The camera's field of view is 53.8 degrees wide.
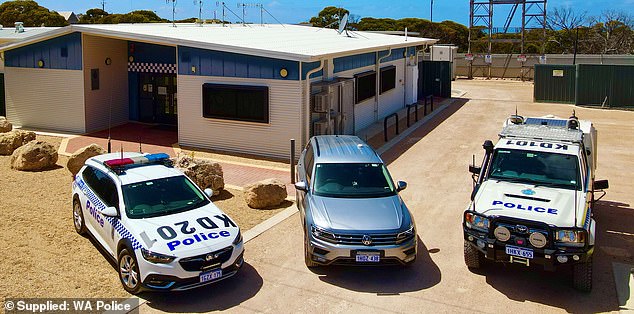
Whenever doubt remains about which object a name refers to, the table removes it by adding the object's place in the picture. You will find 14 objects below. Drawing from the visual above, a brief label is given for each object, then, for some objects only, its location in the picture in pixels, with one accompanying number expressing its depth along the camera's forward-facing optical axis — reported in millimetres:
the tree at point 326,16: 70375
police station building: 17938
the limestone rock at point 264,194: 13141
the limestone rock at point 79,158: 15398
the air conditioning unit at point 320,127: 18239
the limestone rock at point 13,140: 18328
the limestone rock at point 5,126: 20562
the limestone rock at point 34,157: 16250
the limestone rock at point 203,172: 13758
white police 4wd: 8758
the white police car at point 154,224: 8555
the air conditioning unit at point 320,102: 18078
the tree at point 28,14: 55562
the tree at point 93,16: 64500
